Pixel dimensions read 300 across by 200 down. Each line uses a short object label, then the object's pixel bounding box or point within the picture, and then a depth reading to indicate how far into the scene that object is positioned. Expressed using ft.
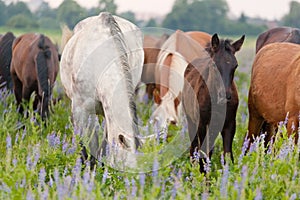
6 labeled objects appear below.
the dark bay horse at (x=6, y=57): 63.46
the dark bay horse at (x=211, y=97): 34.73
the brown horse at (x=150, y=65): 68.49
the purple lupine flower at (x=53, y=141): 33.78
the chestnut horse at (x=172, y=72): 52.49
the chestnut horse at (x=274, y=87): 36.94
